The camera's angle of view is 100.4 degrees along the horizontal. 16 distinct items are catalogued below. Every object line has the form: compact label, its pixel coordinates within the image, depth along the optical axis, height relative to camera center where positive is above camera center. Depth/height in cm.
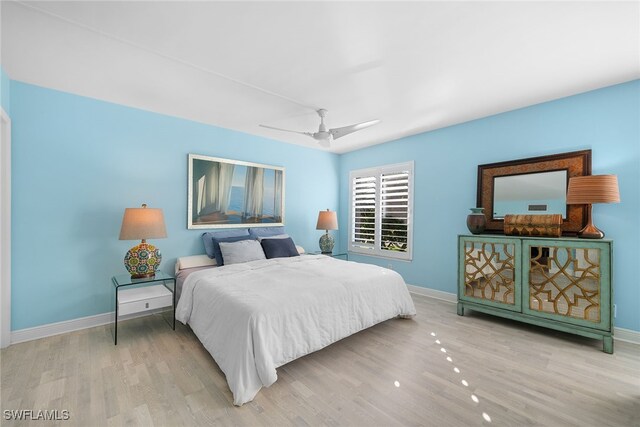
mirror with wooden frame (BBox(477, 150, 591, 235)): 294 +40
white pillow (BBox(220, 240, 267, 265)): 347 -52
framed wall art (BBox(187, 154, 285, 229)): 380 +29
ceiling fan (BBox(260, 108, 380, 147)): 288 +94
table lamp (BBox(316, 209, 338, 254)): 475 -20
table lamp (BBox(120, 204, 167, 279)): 286 -27
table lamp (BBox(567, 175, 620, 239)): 251 +28
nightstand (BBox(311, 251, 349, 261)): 491 -79
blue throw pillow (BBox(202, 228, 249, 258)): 372 -33
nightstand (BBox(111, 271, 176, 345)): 271 -92
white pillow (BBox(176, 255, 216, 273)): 345 -67
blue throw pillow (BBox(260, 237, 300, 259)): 386 -51
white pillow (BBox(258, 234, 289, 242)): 407 -37
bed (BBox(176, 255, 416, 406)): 194 -86
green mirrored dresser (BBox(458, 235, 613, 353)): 252 -66
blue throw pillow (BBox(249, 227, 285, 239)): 422 -30
